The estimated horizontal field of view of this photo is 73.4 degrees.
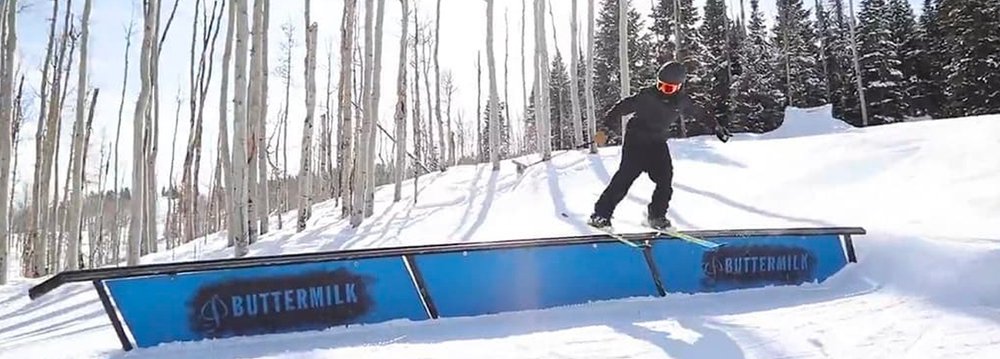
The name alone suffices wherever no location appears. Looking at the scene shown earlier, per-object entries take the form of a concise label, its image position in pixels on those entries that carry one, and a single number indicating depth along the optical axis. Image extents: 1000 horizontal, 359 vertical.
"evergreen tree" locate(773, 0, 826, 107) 32.47
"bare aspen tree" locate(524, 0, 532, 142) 30.90
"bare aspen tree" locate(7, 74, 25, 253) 17.88
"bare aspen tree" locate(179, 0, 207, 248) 19.19
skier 5.83
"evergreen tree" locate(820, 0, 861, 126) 30.09
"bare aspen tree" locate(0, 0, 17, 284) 11.21
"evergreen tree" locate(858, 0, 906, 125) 28.58
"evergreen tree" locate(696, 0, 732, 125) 29.52
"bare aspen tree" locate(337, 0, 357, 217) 13.60
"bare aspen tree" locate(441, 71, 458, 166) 34.53
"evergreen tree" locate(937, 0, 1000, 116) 23.45
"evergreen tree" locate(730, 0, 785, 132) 29.20
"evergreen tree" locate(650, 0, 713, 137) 28.38
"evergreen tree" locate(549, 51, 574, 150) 41.38
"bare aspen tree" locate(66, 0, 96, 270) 13.18
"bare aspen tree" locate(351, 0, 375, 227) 12.45
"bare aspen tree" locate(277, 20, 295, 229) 24.30
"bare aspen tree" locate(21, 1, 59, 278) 15.48
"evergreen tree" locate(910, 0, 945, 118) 28.69
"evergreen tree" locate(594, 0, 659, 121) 34.03
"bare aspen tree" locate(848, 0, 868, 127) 26.22
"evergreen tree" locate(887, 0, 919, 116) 29.33
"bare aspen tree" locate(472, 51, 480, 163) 32.59
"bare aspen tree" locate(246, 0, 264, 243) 10.69
